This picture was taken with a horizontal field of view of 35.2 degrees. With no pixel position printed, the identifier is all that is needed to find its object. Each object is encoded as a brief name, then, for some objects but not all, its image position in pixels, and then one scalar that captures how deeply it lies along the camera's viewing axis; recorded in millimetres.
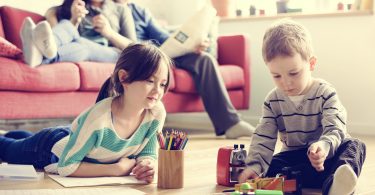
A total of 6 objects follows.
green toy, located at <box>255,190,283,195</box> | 1434
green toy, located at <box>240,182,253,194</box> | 1392
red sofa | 2816
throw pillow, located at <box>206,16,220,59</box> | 3823
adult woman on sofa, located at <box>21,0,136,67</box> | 2822
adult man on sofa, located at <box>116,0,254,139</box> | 3342
